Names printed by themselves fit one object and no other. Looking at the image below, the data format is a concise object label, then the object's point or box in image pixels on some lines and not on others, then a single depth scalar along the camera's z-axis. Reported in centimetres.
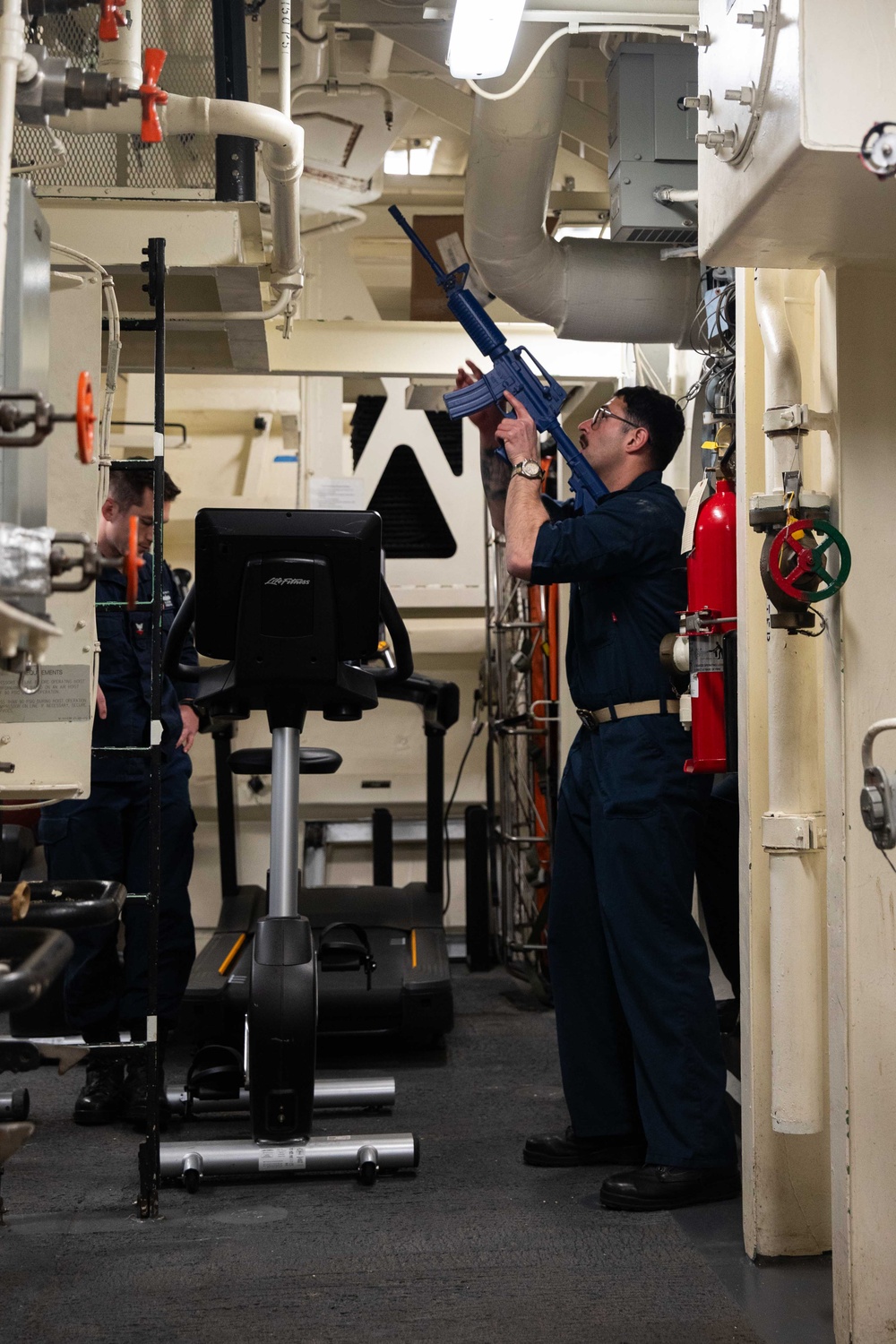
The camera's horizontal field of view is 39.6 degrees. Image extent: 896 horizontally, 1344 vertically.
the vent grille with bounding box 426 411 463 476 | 568
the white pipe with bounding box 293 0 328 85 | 362
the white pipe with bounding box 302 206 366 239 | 486
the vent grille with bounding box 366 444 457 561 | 561
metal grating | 284
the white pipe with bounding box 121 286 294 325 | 326
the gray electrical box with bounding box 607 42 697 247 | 320
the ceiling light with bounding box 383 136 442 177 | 603
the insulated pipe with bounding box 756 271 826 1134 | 218
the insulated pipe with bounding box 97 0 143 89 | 219
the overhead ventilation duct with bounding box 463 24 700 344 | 313
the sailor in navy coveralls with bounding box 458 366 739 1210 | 271
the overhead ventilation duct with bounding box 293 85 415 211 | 412
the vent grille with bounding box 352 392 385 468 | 574
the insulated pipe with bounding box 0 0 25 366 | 134
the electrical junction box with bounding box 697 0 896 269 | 162
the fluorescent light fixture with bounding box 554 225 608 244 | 471
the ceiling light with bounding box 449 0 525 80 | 251
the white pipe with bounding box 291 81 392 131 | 405
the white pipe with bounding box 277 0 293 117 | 278
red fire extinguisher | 260
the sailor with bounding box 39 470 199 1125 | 354
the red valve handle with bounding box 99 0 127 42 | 150
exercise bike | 279
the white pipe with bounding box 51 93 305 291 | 235
